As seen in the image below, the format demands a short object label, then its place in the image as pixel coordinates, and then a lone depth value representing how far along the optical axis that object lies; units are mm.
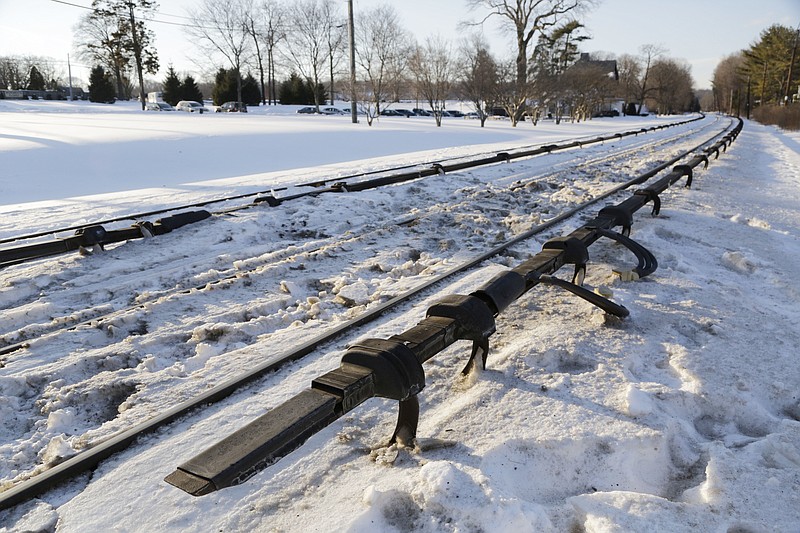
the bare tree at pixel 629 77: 94900
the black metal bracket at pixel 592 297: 3367
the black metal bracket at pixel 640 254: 4316
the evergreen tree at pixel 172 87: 62031
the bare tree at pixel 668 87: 104625
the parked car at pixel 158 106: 51562
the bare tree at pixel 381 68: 40184
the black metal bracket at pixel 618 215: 5406
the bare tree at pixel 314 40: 56750
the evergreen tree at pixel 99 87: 59656
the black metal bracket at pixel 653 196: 6719
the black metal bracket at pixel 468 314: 2516
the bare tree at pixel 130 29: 50188
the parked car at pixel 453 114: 60734
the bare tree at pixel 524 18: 46938
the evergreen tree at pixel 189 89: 62281
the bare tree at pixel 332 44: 56628
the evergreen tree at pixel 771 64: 79438
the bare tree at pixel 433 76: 38688
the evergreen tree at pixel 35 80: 73750
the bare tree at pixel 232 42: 57344
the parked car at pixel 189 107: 51562
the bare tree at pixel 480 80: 38500
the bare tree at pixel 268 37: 59188
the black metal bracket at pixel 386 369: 1947
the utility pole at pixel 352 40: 27891
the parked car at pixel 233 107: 53406
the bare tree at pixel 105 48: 52500
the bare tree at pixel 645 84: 99375
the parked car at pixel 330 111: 54281
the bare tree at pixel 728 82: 113938
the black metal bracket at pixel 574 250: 3977
